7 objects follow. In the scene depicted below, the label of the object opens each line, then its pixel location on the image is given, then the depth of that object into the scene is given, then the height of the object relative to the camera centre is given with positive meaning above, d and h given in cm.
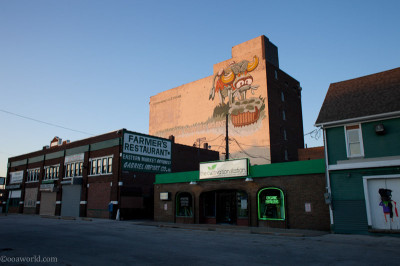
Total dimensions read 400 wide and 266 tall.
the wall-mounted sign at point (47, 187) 4282 +147
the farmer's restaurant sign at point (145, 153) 3506 +519
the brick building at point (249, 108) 4966 +1560
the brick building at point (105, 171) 3453 +326
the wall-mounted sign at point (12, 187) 5297 +194
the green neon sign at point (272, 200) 2221 -23
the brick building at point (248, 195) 2036 +11
